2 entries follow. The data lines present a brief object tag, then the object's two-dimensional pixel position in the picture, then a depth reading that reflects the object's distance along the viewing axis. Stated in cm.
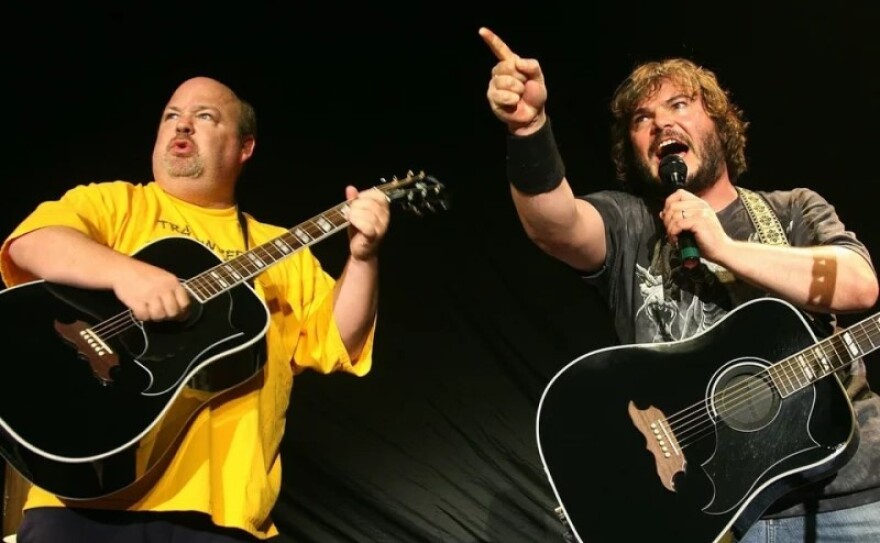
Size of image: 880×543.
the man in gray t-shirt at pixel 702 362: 403
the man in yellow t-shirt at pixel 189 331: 401
